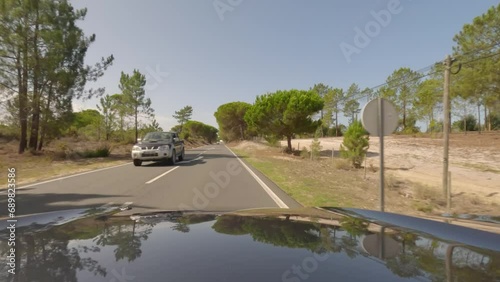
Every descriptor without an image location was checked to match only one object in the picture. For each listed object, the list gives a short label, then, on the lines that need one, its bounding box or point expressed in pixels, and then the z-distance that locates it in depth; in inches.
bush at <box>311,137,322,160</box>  1006.9
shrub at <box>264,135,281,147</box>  1451.8
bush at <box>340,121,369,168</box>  797.2
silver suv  658.2
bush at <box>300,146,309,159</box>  1136.3
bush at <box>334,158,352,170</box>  788.9
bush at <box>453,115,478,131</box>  2280.5
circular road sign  231.5
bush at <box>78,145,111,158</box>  954.8
